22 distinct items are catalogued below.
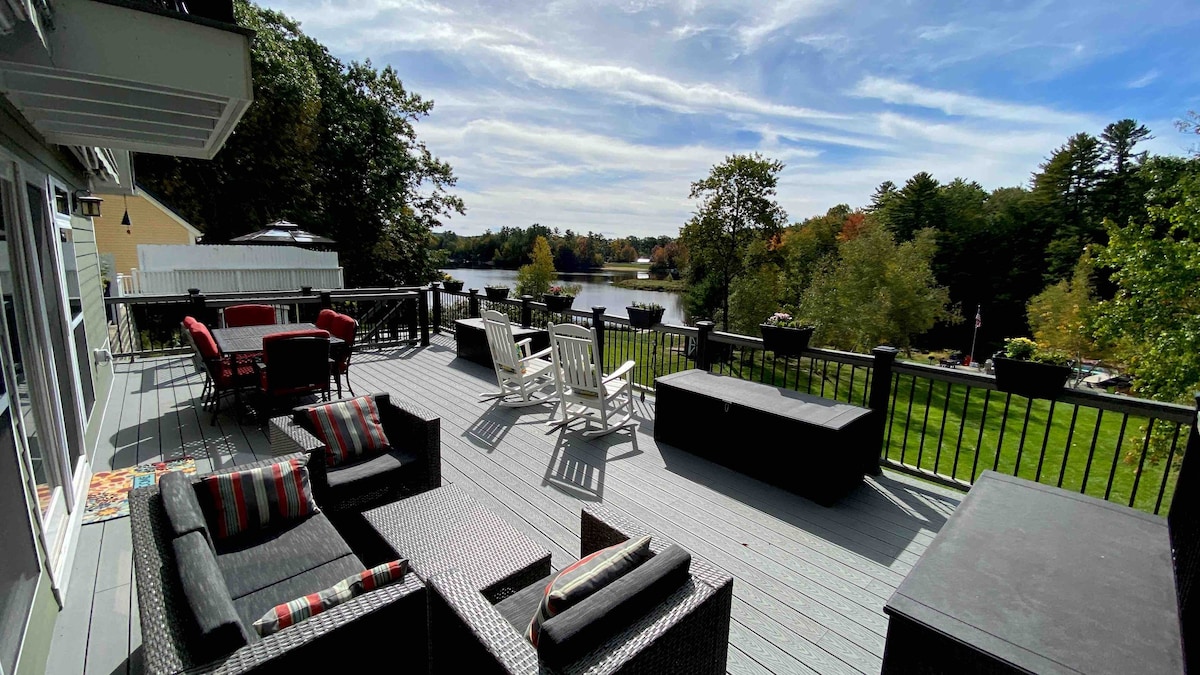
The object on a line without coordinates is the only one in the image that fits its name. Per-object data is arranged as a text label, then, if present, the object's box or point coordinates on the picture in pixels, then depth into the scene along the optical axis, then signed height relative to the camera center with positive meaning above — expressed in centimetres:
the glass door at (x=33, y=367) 225 -67
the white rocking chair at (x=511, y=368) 498 -122
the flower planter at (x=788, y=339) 392 -64
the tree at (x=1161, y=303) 900 -61
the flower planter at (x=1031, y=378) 282 -63
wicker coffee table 192 -122
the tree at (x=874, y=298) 2167 -164
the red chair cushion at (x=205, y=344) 435 -92
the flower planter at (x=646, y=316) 506 -64
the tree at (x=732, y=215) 2180 +182
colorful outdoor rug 301 -167
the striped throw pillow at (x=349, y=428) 282 -107
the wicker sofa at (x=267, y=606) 121 -100
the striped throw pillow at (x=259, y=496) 209 -110
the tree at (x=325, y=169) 1402 +229
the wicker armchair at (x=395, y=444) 253 -117
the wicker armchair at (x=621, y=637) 126 -102
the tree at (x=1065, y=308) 2052 -175
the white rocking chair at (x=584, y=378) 430 -112
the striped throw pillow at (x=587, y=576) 131 -90
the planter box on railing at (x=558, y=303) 649 -69
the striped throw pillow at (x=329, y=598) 132 -99
